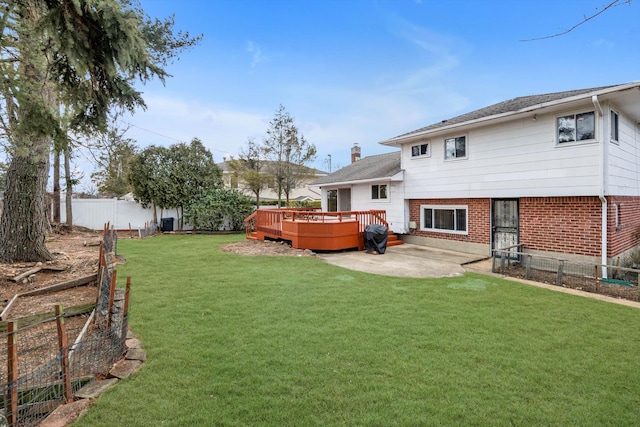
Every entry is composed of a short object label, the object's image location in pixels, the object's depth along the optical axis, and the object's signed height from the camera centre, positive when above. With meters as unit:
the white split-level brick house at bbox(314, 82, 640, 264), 8.46 +1.05
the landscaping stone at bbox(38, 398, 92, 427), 2.51 -1.60
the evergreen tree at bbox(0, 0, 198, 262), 3.84 +2.10
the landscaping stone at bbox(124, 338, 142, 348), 3.89 -1.57
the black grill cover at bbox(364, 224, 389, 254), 11.39 -0.94
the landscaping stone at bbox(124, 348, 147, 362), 3.60 -1.59
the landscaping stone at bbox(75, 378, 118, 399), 2.88 -1.61
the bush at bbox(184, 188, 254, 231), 17.97 +0.18
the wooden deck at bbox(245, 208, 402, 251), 11.49 -0.59
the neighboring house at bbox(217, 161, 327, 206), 23.06 +2.34
